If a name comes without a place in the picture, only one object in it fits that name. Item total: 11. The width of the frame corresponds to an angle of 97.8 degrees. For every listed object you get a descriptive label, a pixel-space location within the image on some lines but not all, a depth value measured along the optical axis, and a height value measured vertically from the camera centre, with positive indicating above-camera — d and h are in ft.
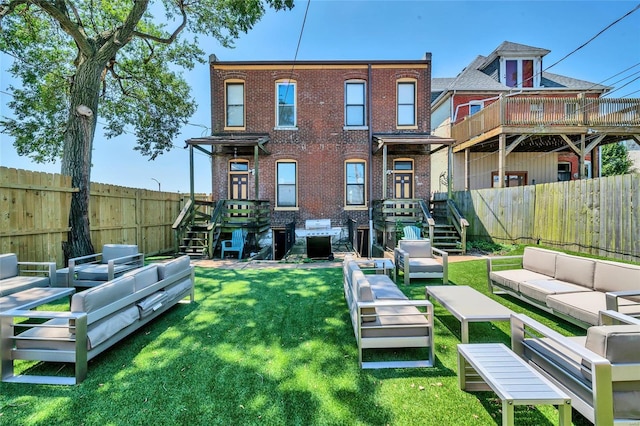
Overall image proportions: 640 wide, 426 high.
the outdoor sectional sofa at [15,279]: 13.98 -3.53
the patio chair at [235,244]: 31.63 -3.57
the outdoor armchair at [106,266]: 17.38 -3.61
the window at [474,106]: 49.48 +19.13
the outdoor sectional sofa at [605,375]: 6.08 -3.83
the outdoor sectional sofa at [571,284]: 10.93 -3.58
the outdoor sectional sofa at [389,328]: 9.91 -4.19
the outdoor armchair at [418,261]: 19.42 -3.61
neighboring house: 43.78 +13.66
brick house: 40.78 +12.32
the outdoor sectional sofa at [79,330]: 9.06 -4.14
